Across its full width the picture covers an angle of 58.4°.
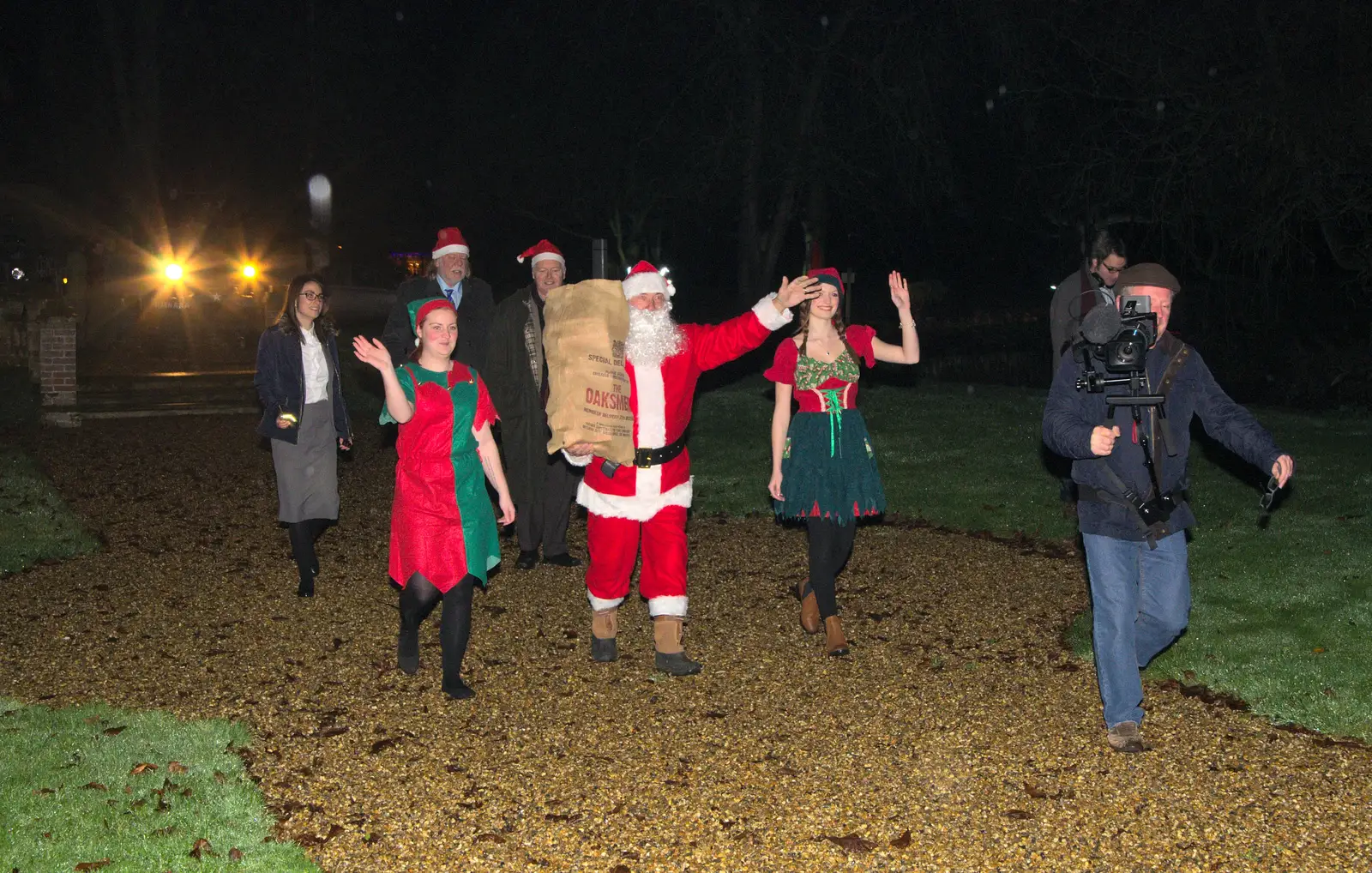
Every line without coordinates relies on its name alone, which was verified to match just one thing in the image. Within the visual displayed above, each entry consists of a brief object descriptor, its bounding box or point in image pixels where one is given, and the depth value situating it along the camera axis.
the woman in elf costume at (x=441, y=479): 5.24
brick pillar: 15.46
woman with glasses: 6.91
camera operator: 4.42
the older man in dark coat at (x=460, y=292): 7.60
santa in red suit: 5.58
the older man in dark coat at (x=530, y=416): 7.64
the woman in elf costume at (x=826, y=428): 5.90
